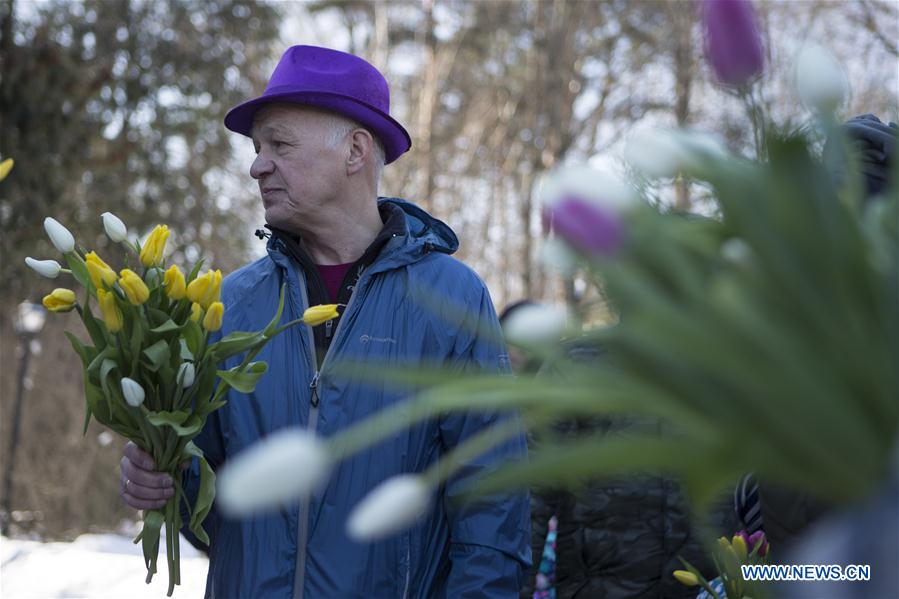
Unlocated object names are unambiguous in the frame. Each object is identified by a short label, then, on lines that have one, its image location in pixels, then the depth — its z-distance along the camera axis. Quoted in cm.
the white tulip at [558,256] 71
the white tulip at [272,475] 59
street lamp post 940
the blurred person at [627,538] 290
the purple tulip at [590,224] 66
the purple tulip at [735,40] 67
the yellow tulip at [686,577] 164
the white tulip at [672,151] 69
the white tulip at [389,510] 62
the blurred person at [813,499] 125
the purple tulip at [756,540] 176
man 212
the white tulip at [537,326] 75
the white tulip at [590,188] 66
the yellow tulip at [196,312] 178
